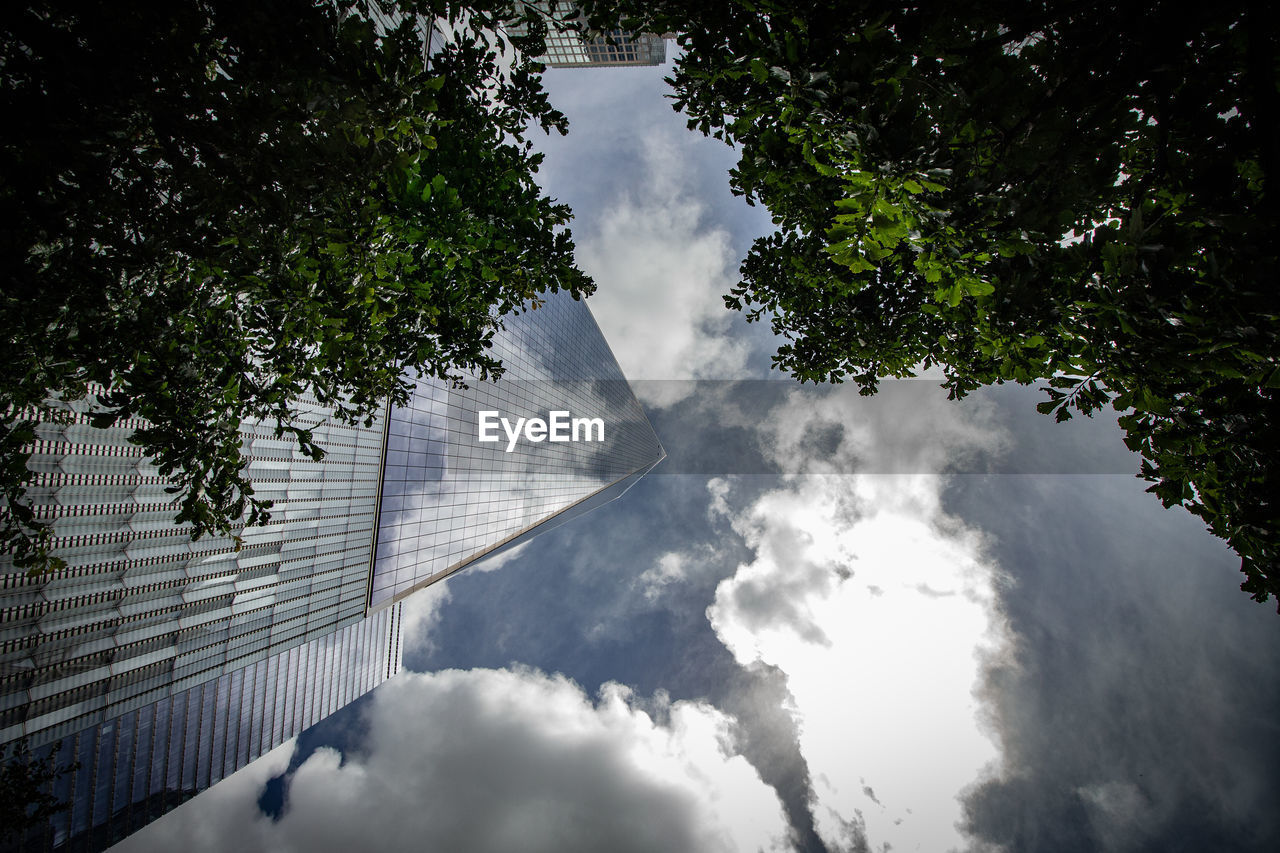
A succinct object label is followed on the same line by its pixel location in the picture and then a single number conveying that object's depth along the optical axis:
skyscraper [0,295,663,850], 22.17
